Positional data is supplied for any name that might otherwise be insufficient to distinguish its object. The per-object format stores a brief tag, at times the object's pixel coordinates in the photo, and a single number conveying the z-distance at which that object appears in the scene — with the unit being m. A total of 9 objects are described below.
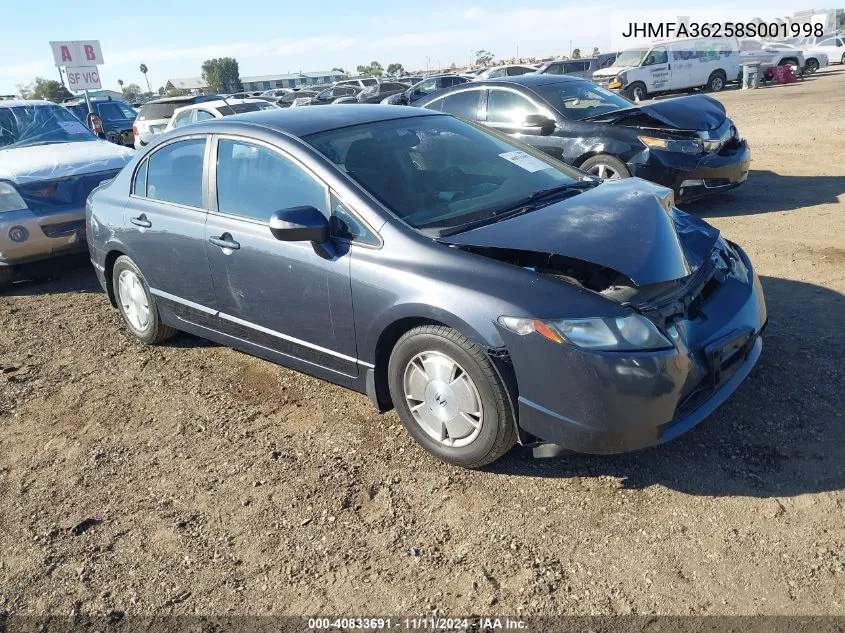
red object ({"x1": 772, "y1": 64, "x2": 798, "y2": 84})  26.23
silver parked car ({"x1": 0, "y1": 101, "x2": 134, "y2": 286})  6.47
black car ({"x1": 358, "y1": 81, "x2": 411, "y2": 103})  24.31
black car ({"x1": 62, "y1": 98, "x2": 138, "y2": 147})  18.53
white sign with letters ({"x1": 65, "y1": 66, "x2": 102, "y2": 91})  18.64
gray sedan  2.84
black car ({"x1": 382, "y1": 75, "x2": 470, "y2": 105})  17.06
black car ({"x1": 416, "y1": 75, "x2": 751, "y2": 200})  7.12
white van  25.02
